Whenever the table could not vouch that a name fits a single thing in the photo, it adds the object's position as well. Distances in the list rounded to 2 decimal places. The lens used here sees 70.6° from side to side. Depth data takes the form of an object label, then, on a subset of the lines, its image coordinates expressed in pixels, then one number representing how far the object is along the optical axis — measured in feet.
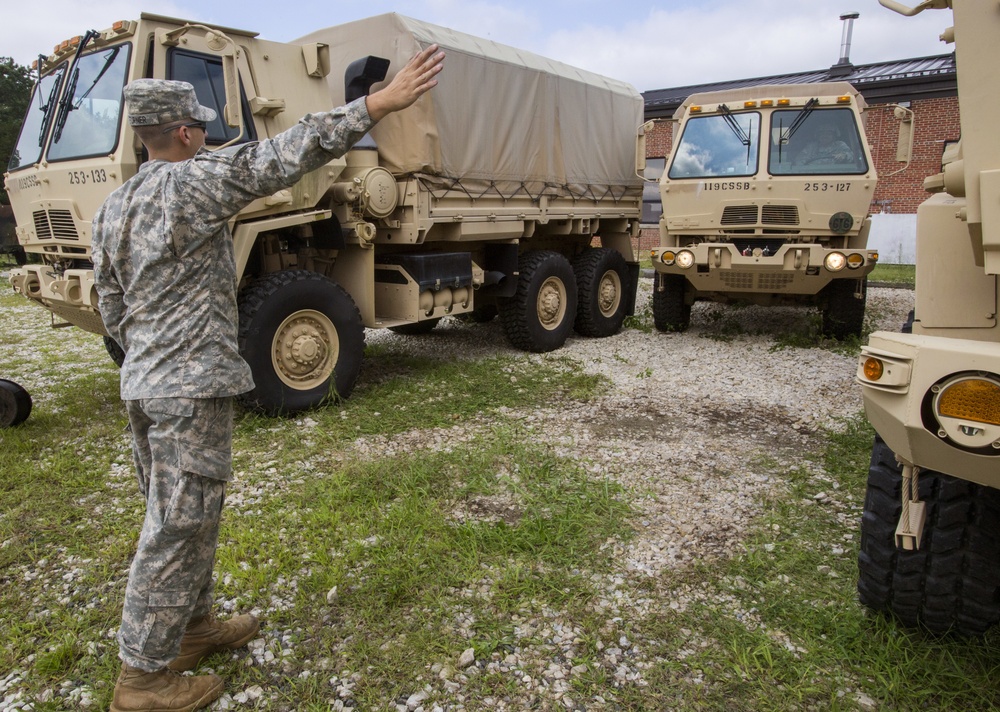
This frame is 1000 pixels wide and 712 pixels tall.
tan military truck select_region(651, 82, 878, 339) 22.63
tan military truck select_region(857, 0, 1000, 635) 5.73
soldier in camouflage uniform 6.66
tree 59.49
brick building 59.67
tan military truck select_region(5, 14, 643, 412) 15.48
